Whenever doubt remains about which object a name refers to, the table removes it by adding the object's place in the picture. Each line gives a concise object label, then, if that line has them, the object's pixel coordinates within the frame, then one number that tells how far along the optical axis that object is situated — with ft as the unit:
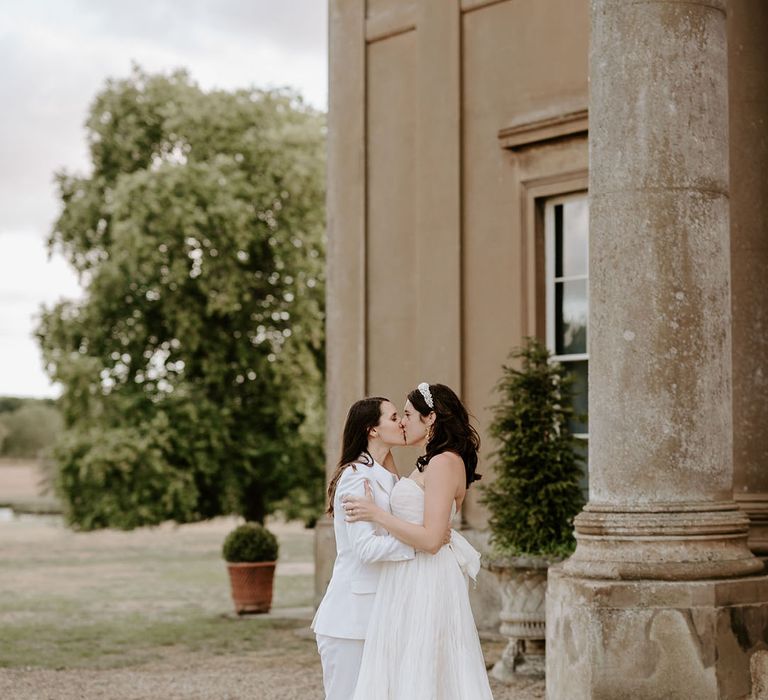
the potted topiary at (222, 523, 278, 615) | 45.75
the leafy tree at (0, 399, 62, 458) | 161.99
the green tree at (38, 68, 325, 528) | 81.92
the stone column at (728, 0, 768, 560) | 26.25
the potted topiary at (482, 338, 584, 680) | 29.96
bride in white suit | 18.10
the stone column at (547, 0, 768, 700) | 20.59
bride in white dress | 17.78
